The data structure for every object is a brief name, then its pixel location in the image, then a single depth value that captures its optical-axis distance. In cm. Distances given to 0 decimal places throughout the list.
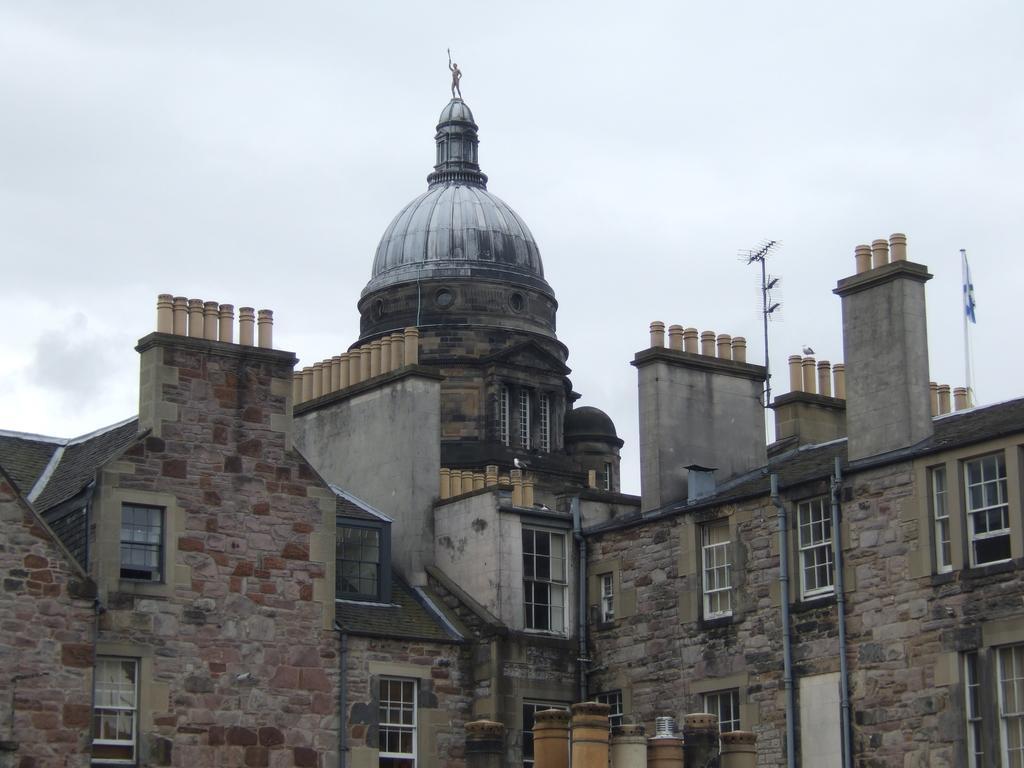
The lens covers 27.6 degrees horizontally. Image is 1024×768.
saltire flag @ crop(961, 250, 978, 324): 3516
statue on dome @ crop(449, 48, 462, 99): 6325
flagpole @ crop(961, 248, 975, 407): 3503
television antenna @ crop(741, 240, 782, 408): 4141
